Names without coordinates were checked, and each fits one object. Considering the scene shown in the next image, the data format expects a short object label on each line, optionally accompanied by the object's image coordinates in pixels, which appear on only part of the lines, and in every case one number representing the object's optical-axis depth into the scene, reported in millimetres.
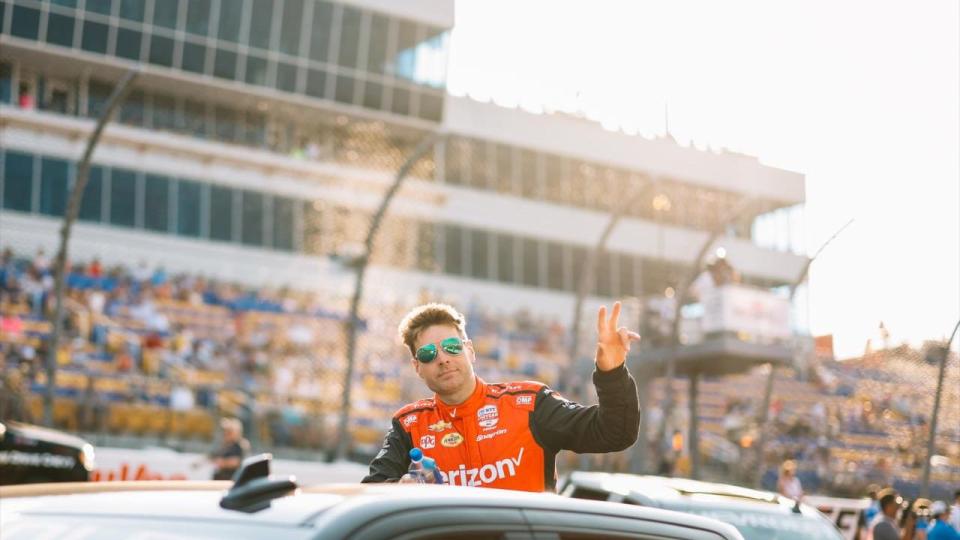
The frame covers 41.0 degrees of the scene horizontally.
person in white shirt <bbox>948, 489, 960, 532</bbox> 13625
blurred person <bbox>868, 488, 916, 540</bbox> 10797
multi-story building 30875
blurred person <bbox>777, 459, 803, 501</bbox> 15211
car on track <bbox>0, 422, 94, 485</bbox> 11406
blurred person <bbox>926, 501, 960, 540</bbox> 10203
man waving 3984
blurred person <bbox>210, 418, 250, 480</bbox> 12055
